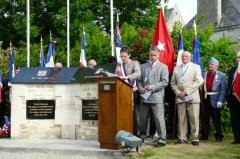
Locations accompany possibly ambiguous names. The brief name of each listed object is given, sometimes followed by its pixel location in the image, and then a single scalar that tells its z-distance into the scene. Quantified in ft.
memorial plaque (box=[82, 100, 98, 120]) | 36.94
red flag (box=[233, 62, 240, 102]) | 34.23
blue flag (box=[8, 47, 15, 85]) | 52.19
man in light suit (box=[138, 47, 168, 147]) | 33.40
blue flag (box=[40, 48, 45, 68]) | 59.66
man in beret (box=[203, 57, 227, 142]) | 36.50
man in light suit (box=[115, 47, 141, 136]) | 34.71
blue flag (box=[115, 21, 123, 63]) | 43.73
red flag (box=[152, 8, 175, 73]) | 39.50
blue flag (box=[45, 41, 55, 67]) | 56.24
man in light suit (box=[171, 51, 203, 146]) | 34.37
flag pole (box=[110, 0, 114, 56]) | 54.13
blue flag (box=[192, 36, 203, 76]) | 40.73
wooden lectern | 31.24
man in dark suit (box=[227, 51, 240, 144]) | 35.81
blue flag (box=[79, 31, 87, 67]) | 51.39
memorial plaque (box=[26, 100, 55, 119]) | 38.40
